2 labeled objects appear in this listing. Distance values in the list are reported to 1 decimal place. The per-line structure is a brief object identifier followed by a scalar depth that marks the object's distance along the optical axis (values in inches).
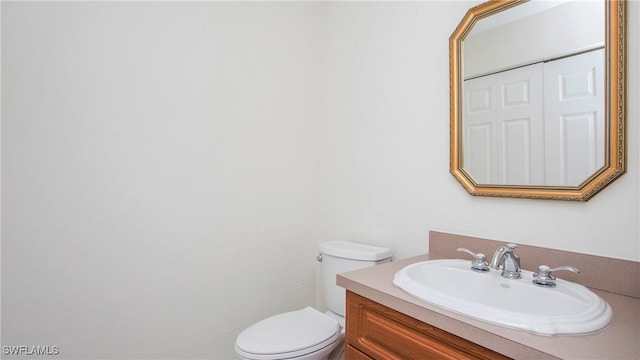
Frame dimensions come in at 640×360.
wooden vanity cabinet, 33.5
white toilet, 53.9
